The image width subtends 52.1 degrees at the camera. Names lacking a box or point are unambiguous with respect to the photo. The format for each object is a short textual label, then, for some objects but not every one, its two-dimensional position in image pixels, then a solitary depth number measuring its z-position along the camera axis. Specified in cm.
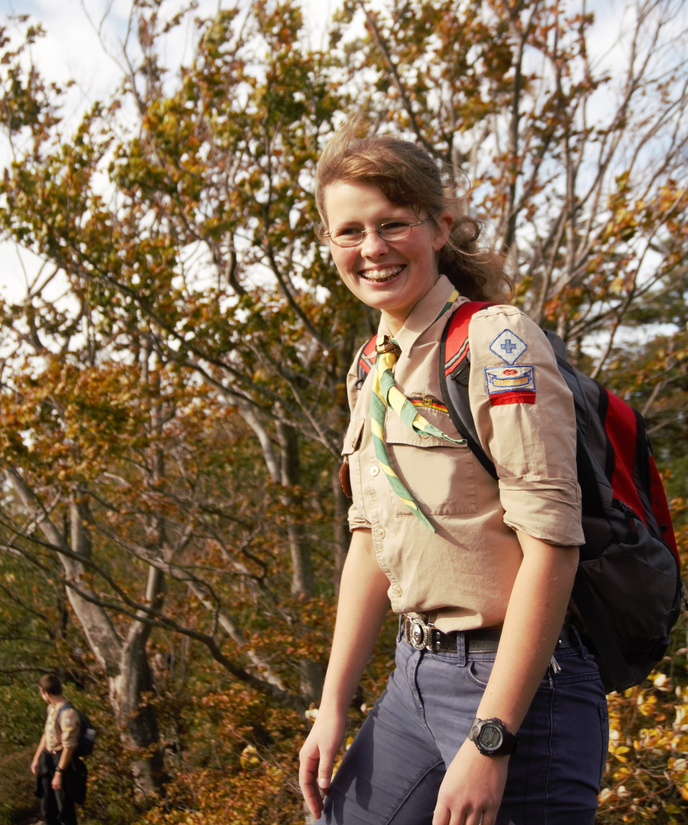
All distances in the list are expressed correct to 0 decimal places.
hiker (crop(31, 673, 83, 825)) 649
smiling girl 122
